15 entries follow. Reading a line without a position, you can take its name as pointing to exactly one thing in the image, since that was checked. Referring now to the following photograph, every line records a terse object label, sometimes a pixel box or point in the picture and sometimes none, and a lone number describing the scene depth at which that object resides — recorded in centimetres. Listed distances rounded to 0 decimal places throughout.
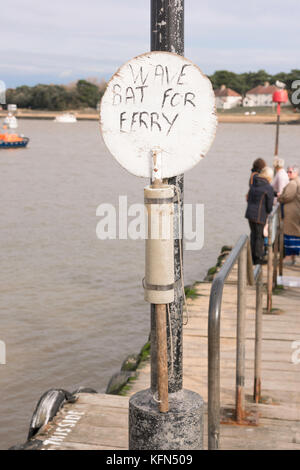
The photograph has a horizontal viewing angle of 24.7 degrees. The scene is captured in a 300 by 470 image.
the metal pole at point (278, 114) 1430
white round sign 299
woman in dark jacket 959
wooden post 312
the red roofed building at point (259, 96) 14625
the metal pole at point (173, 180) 308
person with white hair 1091
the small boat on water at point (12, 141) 6806
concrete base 315
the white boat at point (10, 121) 6255
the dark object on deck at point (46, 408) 479
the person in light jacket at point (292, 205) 947
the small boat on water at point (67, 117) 14252
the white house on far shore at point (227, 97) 13315
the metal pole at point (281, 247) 908
